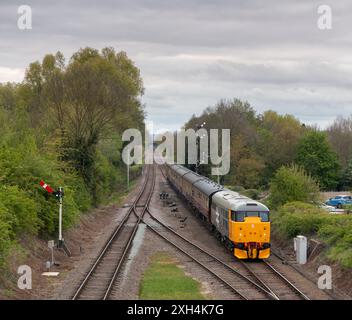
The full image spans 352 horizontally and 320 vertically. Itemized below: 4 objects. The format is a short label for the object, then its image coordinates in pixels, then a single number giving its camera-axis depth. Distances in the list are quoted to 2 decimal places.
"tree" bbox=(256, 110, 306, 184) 77.06
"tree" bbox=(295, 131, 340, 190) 75.94
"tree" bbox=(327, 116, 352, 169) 91.56
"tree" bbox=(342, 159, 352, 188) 77.38
